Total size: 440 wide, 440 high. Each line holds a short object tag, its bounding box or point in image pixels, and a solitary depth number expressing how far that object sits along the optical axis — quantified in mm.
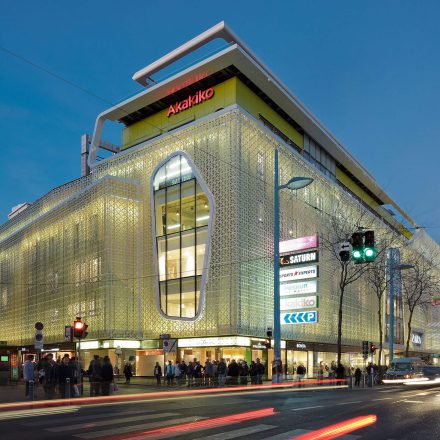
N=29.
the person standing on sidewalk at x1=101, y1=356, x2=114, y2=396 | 22516
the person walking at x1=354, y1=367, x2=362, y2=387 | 37531
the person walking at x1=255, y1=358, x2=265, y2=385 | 30953
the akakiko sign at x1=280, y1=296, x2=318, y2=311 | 30391
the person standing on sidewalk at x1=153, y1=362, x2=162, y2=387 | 34125
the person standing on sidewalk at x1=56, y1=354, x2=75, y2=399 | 21419
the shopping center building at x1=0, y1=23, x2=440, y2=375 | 38250
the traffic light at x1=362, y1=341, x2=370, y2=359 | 37656
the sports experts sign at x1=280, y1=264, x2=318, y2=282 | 29406
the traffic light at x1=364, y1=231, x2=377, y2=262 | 19305
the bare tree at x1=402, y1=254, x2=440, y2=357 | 58994
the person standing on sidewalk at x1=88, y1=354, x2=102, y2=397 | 22430
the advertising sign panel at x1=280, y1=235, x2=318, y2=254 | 27922
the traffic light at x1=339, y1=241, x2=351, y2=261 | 20797
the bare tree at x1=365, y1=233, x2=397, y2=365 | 47781
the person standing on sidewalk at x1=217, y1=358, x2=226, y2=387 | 29288
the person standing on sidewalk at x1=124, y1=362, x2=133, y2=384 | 35688
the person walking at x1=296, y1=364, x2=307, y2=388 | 37406
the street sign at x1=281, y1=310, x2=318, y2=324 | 30484
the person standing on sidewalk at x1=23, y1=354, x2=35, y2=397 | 23016
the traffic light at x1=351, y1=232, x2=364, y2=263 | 19516
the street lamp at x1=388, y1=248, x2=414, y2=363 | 45525
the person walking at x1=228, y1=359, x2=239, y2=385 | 30797
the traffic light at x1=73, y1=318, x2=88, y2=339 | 22781
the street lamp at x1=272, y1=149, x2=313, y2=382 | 26578
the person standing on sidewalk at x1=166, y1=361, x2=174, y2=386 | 32434
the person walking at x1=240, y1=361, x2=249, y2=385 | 29781
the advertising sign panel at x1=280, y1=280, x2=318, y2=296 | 30109
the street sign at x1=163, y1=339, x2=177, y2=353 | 30698
